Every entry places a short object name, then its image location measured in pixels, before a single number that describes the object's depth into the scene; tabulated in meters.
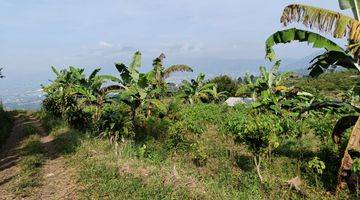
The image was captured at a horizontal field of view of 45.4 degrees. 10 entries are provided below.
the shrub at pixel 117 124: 14.71
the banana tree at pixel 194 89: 29.84
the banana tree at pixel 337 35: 9.12
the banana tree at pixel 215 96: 32.06
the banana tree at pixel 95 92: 17.54
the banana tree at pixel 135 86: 15.56
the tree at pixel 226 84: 44.62
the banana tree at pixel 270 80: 20.95
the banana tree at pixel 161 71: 24.25
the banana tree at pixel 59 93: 22.09
